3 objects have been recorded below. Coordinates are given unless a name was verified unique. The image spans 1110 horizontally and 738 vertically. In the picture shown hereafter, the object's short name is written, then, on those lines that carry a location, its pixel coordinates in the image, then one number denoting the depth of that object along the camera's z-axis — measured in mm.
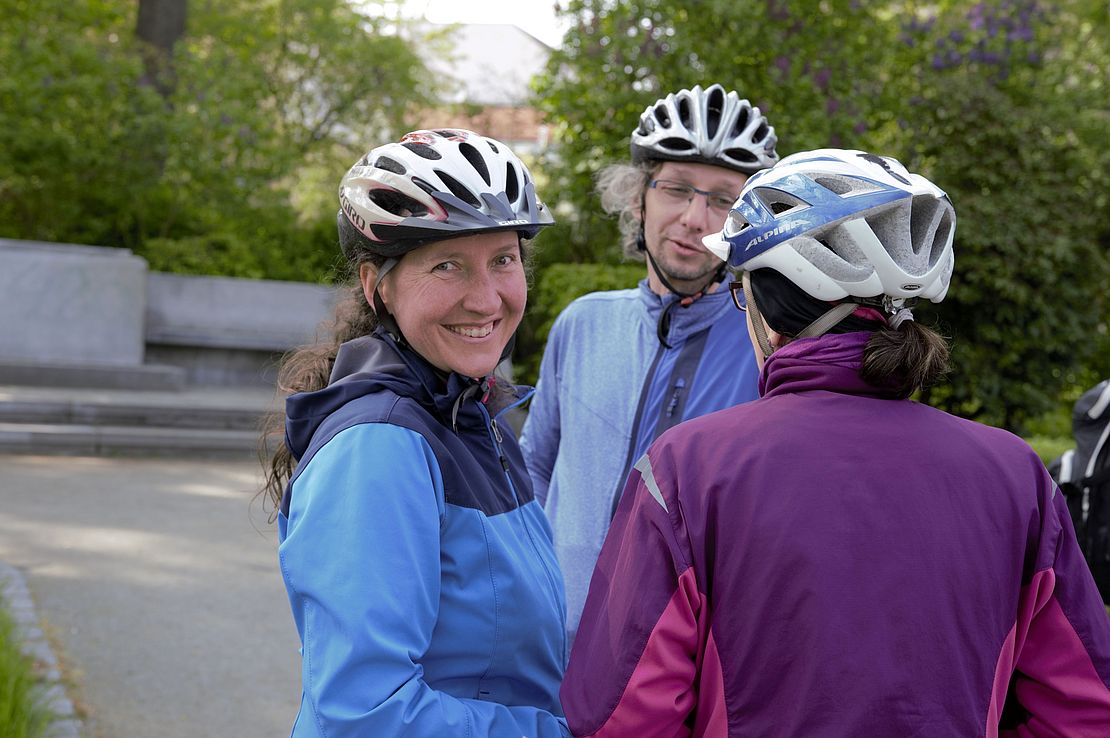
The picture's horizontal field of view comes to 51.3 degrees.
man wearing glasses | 3062
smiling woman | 1686
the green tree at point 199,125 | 14570
